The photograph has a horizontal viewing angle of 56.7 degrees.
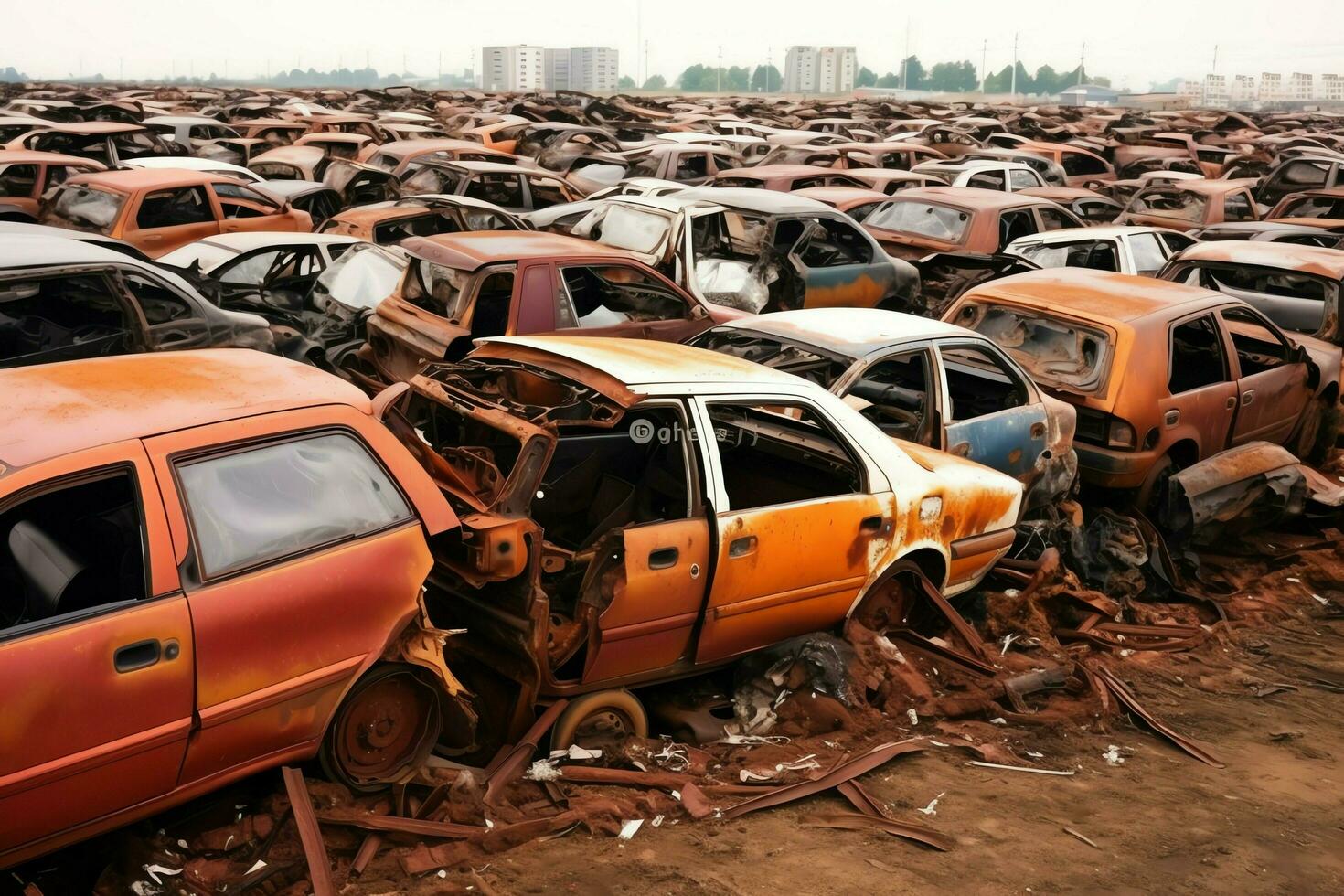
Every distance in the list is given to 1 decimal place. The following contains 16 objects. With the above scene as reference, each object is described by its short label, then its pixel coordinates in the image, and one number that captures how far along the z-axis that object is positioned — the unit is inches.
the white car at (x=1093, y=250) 534.9
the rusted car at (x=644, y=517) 203.0
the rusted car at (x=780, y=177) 676.1
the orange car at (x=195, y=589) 150.6
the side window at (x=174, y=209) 517.0
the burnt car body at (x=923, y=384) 301.7
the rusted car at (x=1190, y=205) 725.9
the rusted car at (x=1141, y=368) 339.9
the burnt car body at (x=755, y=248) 461.4
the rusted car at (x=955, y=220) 567.2
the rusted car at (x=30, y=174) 581.3
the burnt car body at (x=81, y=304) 309.7
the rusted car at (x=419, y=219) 514.0
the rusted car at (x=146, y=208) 508.1
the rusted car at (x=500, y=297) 357.1
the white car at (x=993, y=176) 768.3
